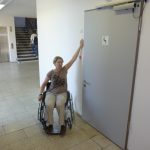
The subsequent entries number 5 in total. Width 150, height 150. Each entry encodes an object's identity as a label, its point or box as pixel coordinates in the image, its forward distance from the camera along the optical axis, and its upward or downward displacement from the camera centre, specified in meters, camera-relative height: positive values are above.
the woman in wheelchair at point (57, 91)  2.56 -0.80
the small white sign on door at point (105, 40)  2.23 +0.04
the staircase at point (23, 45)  9.78 -0.21
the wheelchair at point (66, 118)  2.64 -1.17
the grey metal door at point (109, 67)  1.97 -0.33
